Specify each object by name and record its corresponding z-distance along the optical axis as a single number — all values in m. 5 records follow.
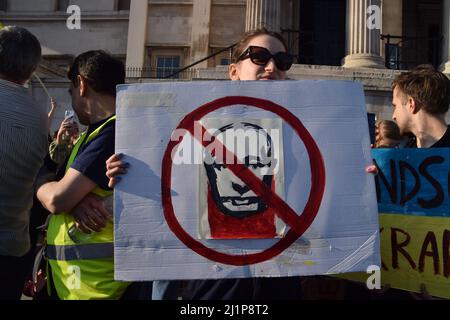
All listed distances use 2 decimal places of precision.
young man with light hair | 3.21
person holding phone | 4.22
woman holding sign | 2.60
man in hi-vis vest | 2.80
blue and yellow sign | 3.14
